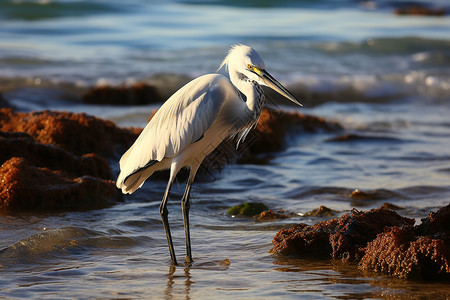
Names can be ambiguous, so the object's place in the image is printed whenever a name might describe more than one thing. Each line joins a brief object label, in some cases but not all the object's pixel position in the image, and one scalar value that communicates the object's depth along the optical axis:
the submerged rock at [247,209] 11.20
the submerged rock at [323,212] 10.99
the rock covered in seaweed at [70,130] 13.66
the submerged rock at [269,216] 10.88
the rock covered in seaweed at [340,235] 8.62
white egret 8.60
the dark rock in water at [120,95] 24.58
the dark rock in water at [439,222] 8.17
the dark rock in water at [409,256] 7.68
